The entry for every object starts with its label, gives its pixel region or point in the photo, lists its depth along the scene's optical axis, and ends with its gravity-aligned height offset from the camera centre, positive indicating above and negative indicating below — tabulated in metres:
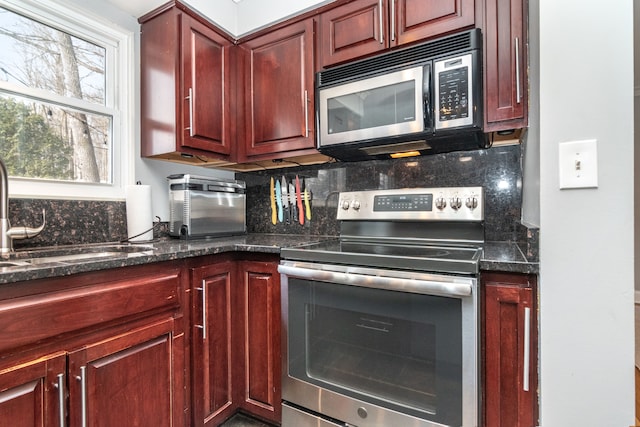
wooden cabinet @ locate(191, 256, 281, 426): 1.42 -0.61
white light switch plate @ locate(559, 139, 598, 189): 0.89 +0.12
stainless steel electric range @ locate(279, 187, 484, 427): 1.08 -0.43
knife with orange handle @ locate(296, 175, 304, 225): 2.08 +0.05
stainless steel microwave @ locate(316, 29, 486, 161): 1.33 +0.50
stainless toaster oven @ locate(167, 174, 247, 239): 1.76 +0.04
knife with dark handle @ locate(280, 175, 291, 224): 2.14 +0.08
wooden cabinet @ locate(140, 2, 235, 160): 1.70 +0.72
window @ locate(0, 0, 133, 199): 1.43 +0.56
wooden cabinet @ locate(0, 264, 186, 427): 0.88 -0.44
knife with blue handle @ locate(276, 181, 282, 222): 2.15 +0.09
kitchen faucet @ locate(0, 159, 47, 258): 1.22 -0.04
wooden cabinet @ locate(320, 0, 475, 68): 1.39 +0.88
